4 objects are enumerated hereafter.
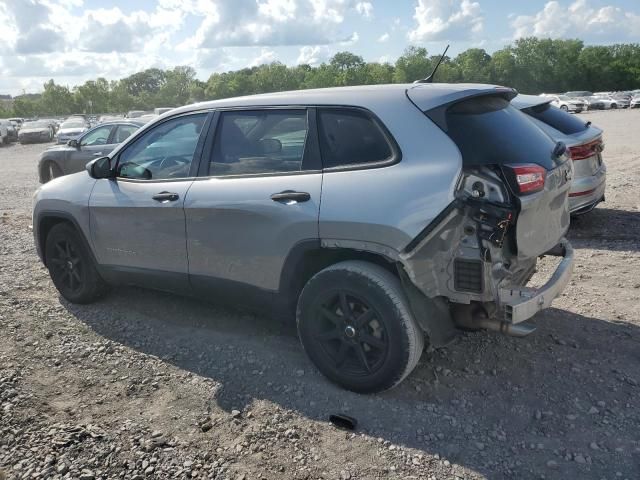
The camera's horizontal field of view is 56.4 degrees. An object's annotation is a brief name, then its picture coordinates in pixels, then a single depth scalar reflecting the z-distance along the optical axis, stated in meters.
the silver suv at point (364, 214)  3.37
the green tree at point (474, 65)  90.32
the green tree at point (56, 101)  93.12
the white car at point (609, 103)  53.97
